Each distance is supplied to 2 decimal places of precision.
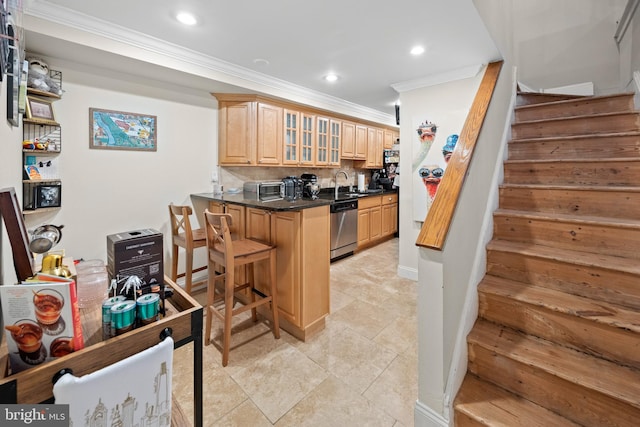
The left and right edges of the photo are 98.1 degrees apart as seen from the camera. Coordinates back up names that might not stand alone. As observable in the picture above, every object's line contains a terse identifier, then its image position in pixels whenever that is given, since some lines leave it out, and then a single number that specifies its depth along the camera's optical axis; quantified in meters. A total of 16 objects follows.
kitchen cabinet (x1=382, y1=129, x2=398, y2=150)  5.65
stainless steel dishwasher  4.05
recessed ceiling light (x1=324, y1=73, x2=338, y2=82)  3.11
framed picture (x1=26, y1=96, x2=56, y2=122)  2.08
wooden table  0.63
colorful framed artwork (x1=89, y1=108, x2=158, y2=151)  2.55
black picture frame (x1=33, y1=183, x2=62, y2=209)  2.21
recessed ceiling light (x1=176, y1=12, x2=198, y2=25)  1.99
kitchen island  2.15
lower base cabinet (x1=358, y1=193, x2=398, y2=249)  4.59
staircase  1.22
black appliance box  0.85
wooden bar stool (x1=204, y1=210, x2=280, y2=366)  1.93
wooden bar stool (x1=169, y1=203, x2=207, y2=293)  2.52
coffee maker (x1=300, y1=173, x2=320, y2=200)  3.55
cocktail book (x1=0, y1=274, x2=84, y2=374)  0.65
